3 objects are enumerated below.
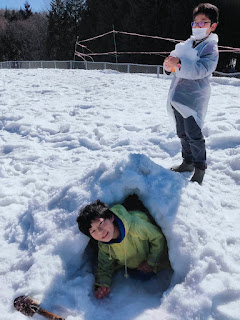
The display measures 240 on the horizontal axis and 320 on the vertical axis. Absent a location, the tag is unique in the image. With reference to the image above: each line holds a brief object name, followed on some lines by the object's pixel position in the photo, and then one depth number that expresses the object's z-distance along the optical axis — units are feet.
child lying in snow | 6.46
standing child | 8.38
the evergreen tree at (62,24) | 100.73
